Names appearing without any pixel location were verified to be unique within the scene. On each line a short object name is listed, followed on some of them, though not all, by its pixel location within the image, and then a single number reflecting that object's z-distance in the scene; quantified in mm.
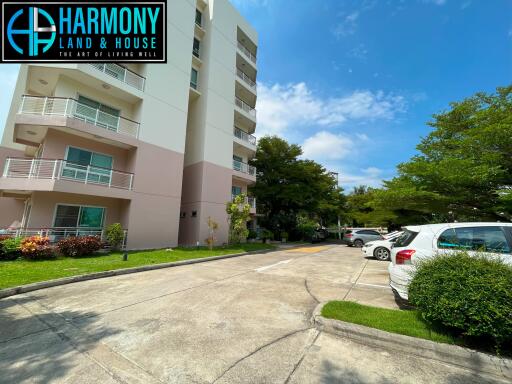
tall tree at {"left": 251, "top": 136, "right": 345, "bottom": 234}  25297
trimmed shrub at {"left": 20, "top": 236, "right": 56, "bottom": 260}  9134
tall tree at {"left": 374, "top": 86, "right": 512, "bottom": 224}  10203
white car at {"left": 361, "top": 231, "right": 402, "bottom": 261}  12227
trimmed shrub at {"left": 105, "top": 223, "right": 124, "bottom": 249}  11797
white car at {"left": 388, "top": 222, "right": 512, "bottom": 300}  4352
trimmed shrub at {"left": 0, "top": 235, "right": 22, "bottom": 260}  9008
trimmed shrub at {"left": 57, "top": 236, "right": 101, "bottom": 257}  10172
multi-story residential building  11328
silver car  20358
